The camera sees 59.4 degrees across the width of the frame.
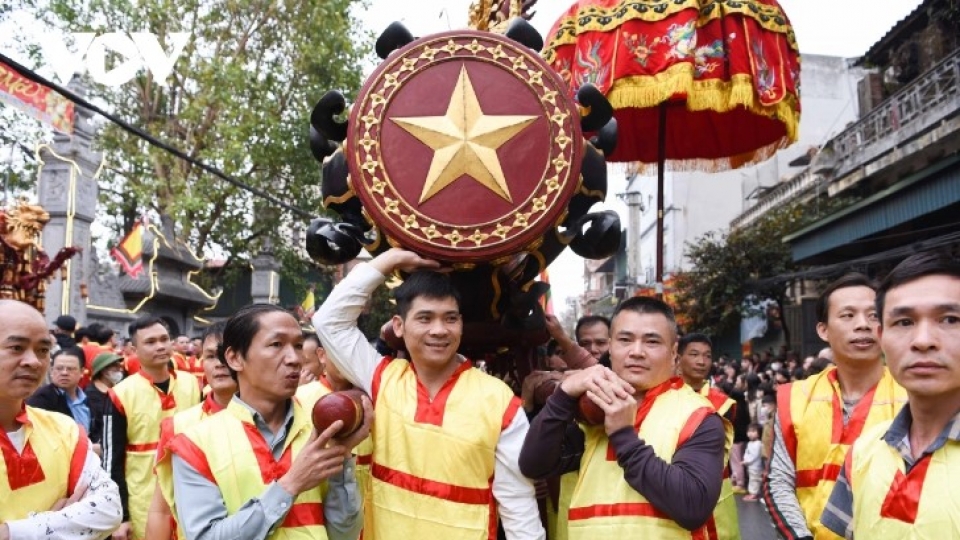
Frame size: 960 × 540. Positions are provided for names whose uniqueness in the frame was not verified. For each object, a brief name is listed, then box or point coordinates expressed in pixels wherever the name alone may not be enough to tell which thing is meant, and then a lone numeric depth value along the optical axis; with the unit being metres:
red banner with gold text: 11.25
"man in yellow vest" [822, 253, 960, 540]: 1.86
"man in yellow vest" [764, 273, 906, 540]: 3.15
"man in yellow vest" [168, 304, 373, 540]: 2.43
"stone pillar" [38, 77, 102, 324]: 12.38
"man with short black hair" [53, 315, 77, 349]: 8.52
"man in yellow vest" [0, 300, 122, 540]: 2.51
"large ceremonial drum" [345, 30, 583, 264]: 2.84
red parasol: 4.09
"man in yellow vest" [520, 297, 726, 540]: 2.46
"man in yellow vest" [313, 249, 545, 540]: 2.65
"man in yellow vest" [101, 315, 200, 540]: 4.88
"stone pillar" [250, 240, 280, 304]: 21.45
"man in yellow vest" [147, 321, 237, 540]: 2.67
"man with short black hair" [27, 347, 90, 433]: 5.31
